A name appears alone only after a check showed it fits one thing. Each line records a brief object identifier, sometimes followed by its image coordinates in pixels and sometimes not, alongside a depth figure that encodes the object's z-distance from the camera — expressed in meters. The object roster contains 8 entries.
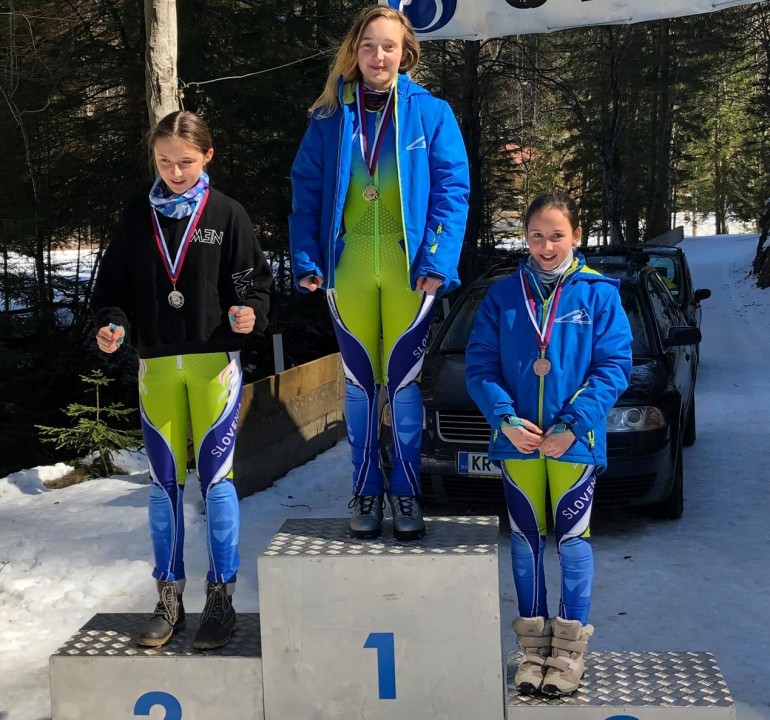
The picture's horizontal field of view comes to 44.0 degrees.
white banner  7.78
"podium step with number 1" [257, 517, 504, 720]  3.31
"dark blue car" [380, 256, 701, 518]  5.95
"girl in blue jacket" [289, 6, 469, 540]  3.79
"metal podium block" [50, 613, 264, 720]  3.46
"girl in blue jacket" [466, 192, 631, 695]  3.40
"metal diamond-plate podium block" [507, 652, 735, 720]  3.16
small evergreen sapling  8.85
